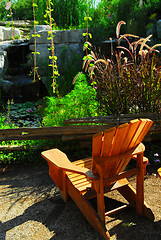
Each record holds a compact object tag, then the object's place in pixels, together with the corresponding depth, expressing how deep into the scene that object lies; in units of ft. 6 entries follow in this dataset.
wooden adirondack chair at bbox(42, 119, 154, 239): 6.29
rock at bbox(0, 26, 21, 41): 28.04
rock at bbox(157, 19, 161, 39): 23.60
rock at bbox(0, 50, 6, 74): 23.22
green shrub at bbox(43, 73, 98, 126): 12.48
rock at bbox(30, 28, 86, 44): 24.52
